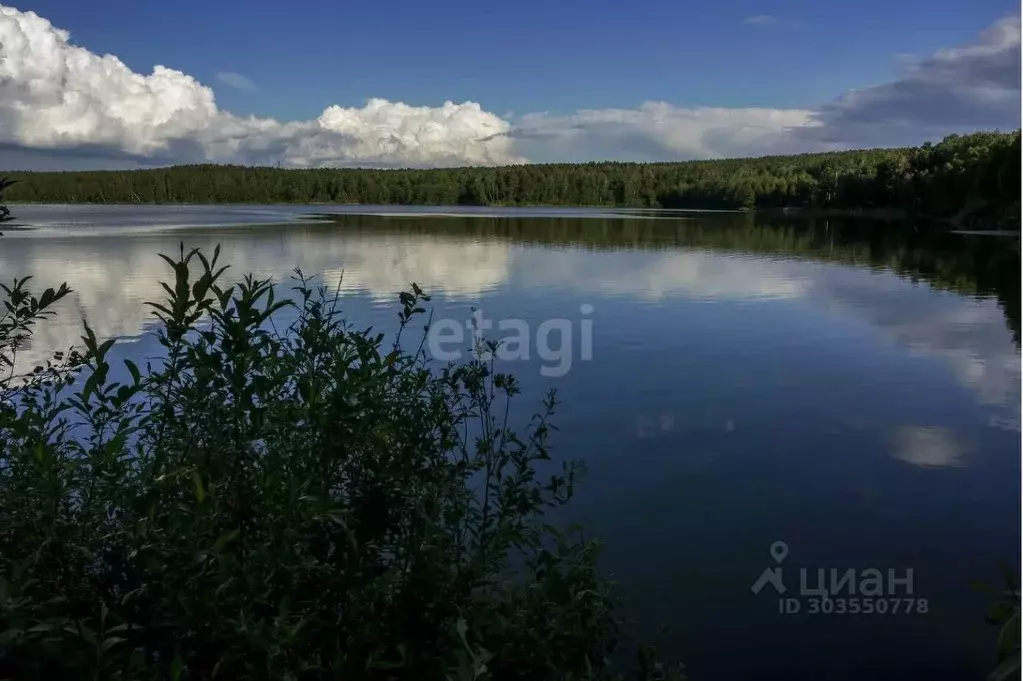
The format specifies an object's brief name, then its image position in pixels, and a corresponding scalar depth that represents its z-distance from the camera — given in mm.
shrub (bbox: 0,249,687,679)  2871
